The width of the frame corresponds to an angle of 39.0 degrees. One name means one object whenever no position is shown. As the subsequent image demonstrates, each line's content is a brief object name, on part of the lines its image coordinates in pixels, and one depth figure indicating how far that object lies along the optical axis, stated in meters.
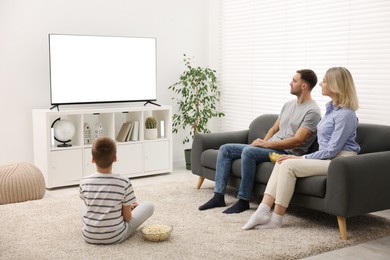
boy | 3.47
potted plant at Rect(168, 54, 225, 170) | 6.46
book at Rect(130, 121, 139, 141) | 6.00
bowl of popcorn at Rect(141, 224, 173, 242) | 3.62
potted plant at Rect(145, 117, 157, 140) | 6.15
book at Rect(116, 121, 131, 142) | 5.93
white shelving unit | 5.42
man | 4.46
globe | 5.48
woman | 4.01
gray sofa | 3.73
